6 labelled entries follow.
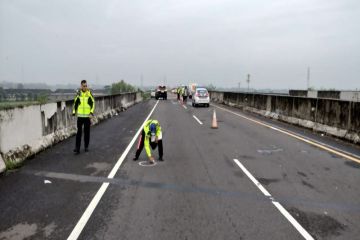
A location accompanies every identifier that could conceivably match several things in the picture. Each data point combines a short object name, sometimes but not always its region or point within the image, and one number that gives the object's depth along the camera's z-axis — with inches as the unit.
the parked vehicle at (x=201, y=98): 1409.9
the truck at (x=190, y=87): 2655.0
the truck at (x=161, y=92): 2267.5
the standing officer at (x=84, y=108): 440.1
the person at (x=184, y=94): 1817.7
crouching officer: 374.3
